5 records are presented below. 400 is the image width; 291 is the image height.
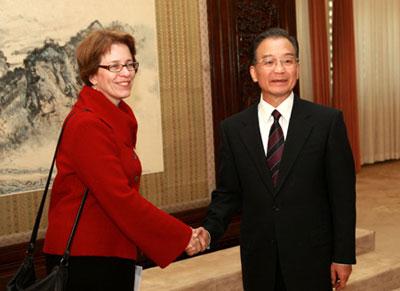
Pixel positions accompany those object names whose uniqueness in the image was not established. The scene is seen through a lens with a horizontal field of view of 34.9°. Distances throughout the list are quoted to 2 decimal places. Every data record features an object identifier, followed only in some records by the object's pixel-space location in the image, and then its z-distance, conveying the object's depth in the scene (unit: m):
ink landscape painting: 3.87
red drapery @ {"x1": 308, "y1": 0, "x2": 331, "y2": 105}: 8.48
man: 2.33
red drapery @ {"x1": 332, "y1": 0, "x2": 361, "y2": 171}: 8.77
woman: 2.10
